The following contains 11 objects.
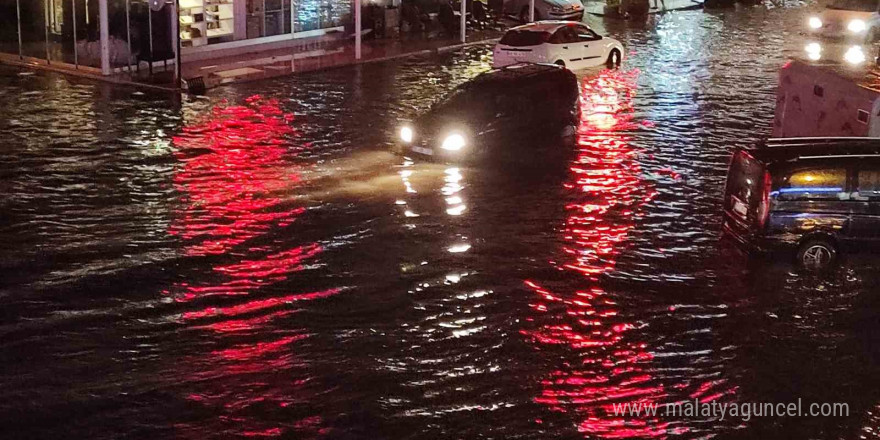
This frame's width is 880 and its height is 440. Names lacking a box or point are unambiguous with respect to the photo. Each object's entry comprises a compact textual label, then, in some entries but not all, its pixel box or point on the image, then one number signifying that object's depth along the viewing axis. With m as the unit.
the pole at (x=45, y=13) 29.34
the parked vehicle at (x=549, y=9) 40.44
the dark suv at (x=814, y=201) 13.41
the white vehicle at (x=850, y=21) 37.06
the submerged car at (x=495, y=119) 19.05
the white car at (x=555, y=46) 28.48
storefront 30.23
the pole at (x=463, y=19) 34.19
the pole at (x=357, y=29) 30.90
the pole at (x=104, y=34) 25.77
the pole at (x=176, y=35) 25.25
